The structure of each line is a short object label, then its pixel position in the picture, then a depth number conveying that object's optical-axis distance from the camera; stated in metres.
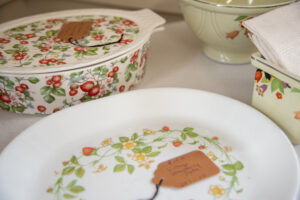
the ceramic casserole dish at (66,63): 0.54
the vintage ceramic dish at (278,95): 0.48
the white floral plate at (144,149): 0.45
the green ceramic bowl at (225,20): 0.61
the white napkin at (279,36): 0.48
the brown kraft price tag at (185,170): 0.46
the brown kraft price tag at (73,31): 0.66
